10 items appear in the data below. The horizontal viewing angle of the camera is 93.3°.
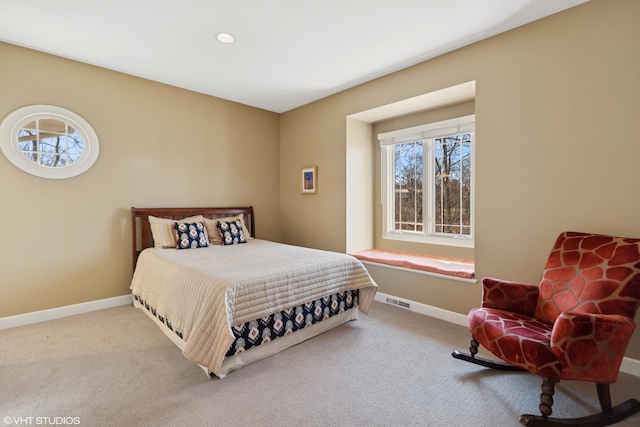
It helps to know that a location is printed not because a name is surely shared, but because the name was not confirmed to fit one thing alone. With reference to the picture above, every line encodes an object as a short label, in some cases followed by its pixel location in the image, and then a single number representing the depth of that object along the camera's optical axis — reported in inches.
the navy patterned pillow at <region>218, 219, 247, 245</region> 149.9
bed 81.3
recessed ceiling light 104.2
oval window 112.8
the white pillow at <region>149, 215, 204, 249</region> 135.9
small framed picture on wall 172.2
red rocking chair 60.8
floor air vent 132.5
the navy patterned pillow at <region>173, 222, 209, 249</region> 135.4
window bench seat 117.8
